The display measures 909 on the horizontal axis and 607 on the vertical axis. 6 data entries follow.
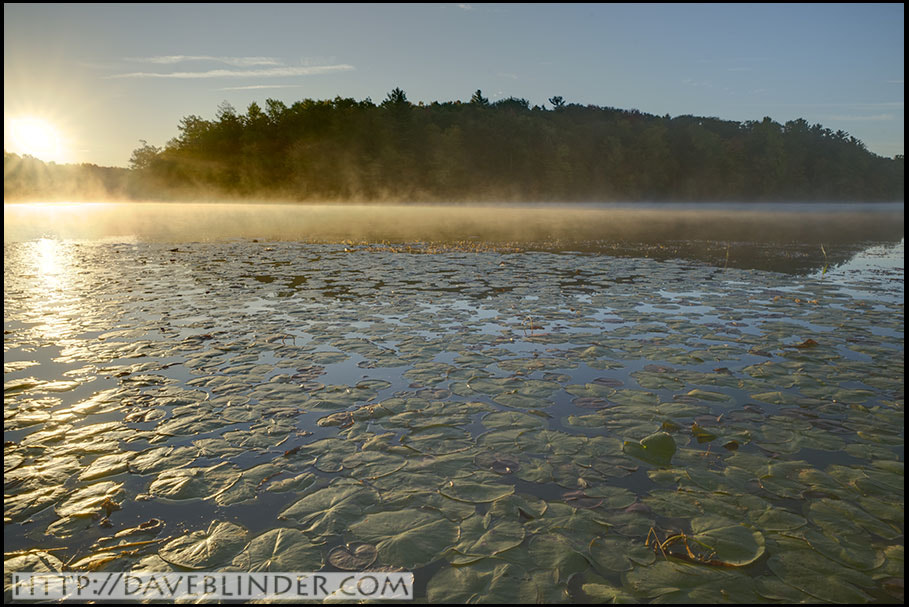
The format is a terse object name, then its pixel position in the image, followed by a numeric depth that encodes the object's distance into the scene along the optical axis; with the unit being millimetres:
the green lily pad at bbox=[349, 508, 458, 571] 1998
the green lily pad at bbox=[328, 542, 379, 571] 1957
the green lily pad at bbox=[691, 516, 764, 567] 1992
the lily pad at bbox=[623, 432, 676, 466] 2777
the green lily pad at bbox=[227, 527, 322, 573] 1949
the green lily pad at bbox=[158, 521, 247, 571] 1973
